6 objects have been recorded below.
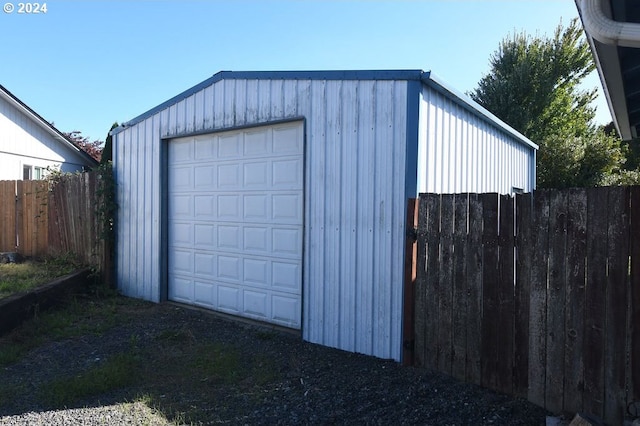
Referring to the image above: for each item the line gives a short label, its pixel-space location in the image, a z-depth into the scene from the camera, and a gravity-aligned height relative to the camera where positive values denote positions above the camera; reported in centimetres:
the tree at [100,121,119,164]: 1248 +138
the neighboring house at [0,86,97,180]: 1286 +181
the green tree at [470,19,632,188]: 1914 +499
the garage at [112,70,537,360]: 494 +25
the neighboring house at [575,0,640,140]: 291 +122
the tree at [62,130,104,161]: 2340 +320
